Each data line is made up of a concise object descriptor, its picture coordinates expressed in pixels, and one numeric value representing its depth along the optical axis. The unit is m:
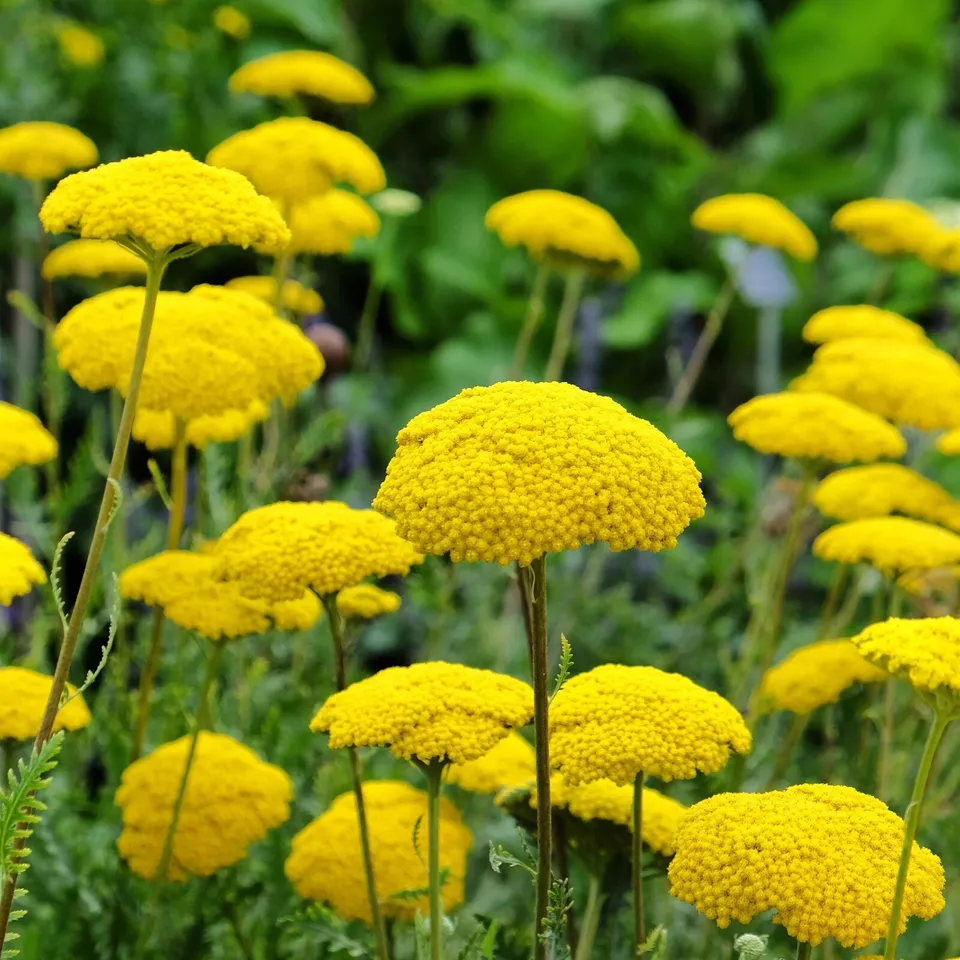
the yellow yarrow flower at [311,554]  1.65
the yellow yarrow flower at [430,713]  1.60
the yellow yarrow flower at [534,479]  1.54
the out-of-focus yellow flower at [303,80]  2.02
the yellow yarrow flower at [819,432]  1.84
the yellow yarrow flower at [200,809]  1.75
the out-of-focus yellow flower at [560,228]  2.05
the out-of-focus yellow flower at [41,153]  1.95
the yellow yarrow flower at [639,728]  1.59
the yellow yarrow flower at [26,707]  1.68
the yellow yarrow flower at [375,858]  1.72
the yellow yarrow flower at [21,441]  1.74
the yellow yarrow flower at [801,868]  1.55
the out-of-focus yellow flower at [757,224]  2.09
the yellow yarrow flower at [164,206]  1.59
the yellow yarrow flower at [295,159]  1.90
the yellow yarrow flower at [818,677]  1.79
